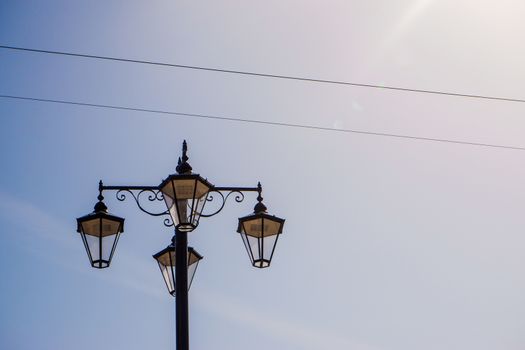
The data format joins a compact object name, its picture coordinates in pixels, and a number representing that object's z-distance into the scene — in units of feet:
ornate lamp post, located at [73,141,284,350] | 38.78
